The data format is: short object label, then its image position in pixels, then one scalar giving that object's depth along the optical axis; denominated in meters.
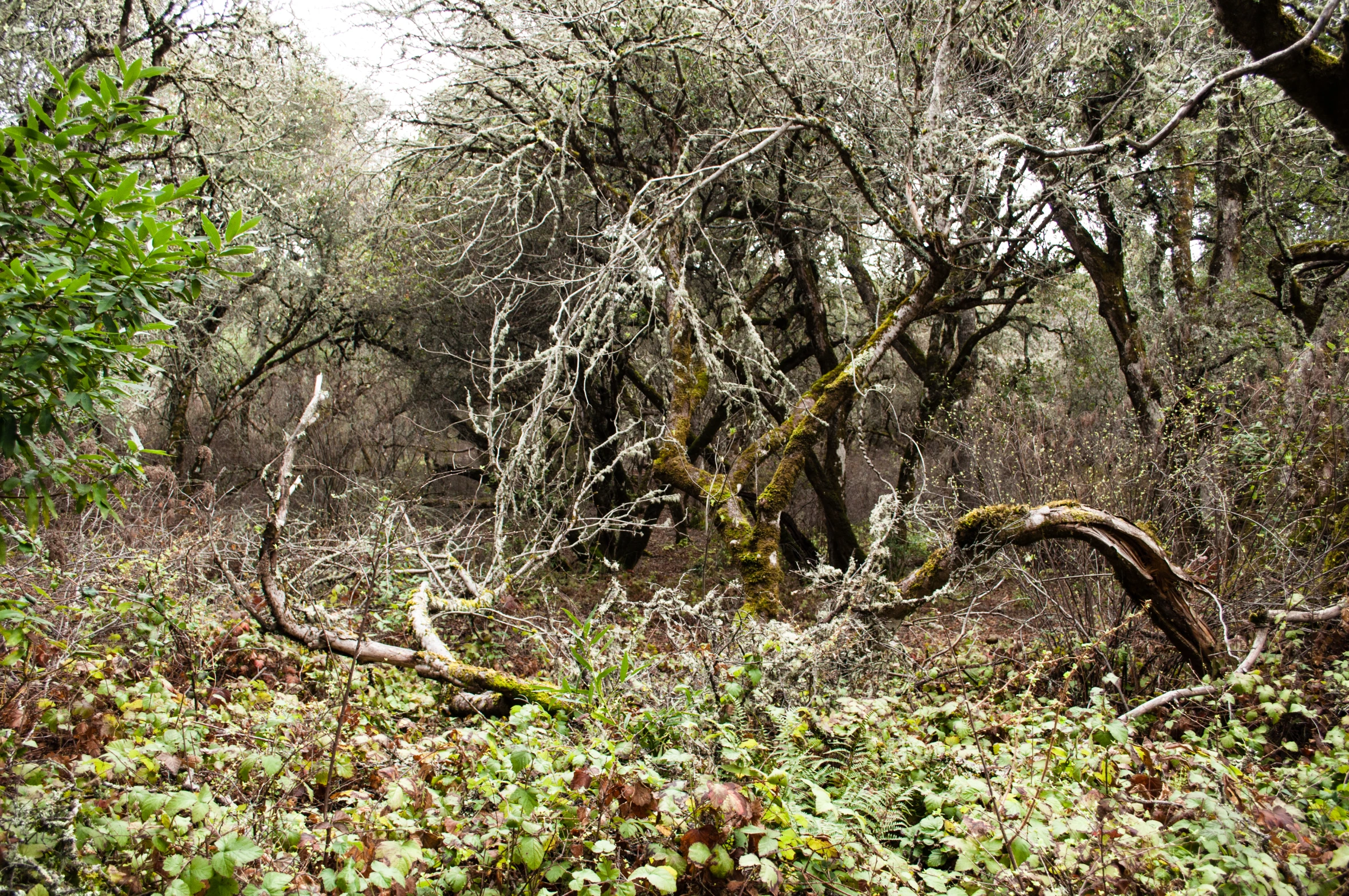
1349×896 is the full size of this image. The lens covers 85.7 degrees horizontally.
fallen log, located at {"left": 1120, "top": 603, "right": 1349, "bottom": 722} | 3.09
